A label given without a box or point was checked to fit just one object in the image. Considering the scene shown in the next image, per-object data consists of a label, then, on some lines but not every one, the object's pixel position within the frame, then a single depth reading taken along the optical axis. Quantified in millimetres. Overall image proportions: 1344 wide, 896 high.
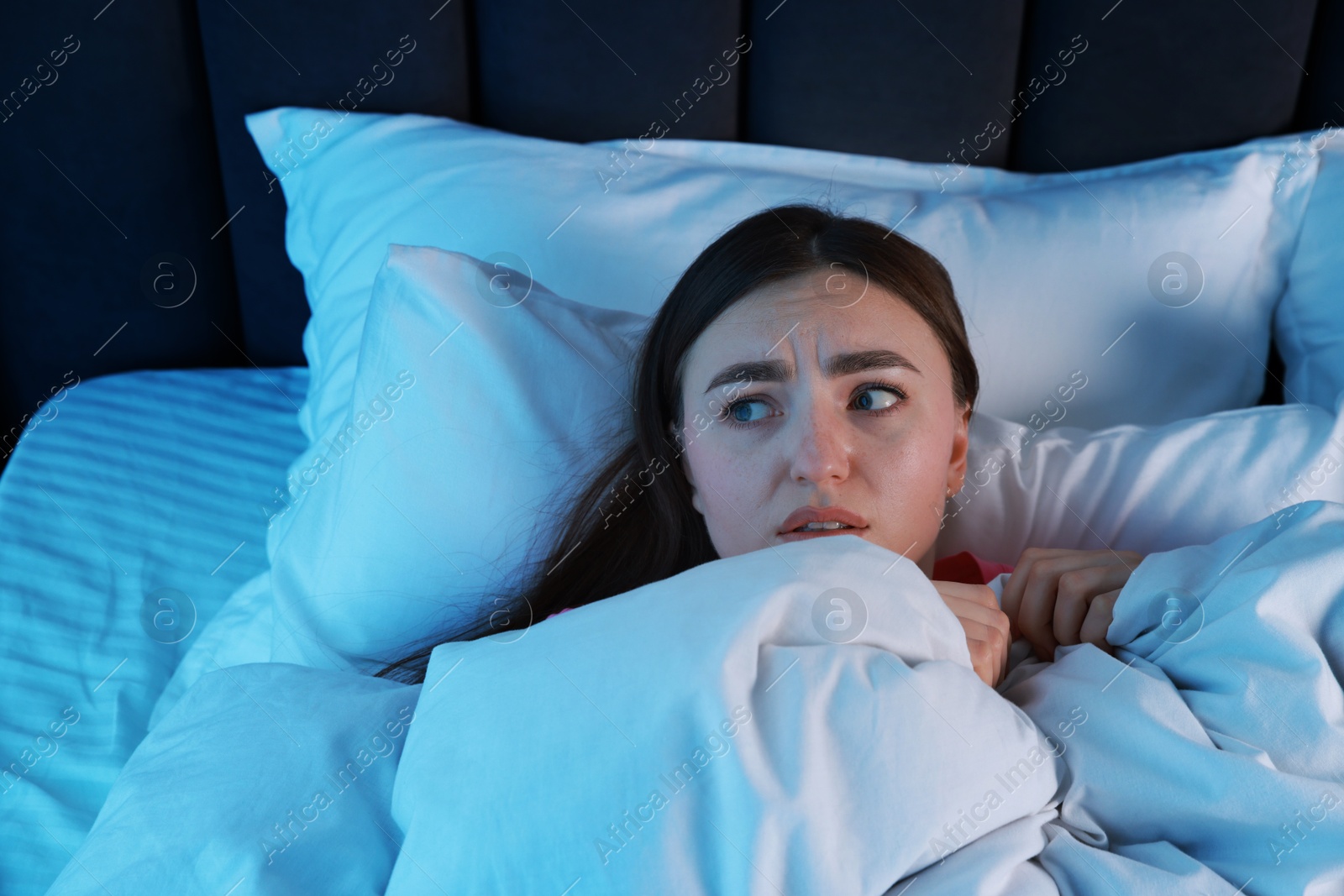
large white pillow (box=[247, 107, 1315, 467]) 1296
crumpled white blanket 654
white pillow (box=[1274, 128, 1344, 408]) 1274
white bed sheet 1042
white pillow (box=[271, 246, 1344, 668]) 1089
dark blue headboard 1390
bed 721
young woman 949
